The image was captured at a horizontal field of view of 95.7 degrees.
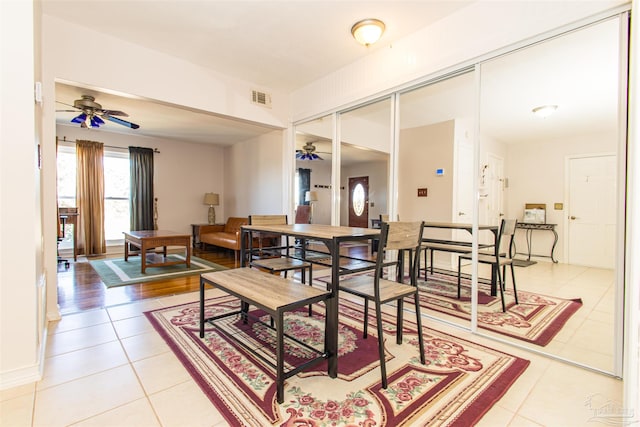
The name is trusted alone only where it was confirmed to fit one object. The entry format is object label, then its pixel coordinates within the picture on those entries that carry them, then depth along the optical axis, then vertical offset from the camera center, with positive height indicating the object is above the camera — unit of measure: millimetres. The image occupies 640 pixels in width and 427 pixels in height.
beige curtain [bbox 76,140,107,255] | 5832 +251
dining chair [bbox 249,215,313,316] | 2673 -525
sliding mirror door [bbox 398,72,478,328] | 3104 +446
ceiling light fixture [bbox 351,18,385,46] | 2613 +1642
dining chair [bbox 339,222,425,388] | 1699 -509
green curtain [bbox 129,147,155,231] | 6410 +470
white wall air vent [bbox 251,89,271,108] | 4012 +1566
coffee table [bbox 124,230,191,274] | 4422 -511
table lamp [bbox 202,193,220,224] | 7191 +196
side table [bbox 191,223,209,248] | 7039 -691
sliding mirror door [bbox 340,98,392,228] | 3438 +564
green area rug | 3977 -961
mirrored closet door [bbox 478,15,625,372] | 2049 +232
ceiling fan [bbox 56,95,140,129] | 4020 +1395
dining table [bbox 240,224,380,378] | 1713 -380
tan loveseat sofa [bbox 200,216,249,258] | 5393 -532
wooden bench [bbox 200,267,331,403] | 1500 -516
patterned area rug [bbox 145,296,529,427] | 1397 -998
